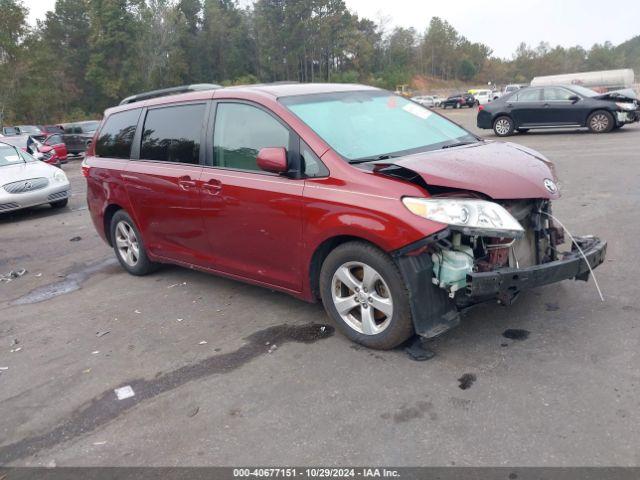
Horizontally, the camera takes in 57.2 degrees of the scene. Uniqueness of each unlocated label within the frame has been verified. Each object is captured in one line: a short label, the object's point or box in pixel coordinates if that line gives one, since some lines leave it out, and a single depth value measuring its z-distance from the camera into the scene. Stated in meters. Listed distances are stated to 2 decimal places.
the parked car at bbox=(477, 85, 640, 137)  16.58
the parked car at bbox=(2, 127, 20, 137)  28.45
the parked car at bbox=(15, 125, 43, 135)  28.15
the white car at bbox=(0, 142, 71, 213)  10.91
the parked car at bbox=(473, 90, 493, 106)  56.89
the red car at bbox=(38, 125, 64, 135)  30.52
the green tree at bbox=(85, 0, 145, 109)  67.31
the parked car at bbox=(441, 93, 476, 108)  55.38
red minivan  3.72
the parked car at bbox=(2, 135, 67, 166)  17.41
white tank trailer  48.06
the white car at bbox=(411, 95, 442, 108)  61.69
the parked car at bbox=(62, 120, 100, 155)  26.91
